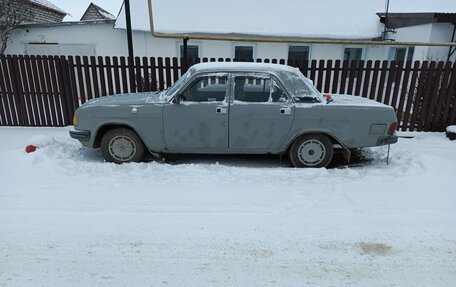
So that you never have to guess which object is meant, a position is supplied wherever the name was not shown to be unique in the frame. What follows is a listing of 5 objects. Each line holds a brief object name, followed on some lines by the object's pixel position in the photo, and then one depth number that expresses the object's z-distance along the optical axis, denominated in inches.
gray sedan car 179.0
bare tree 494.0
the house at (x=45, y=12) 605.9
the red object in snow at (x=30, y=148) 197.6
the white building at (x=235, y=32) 491.5
